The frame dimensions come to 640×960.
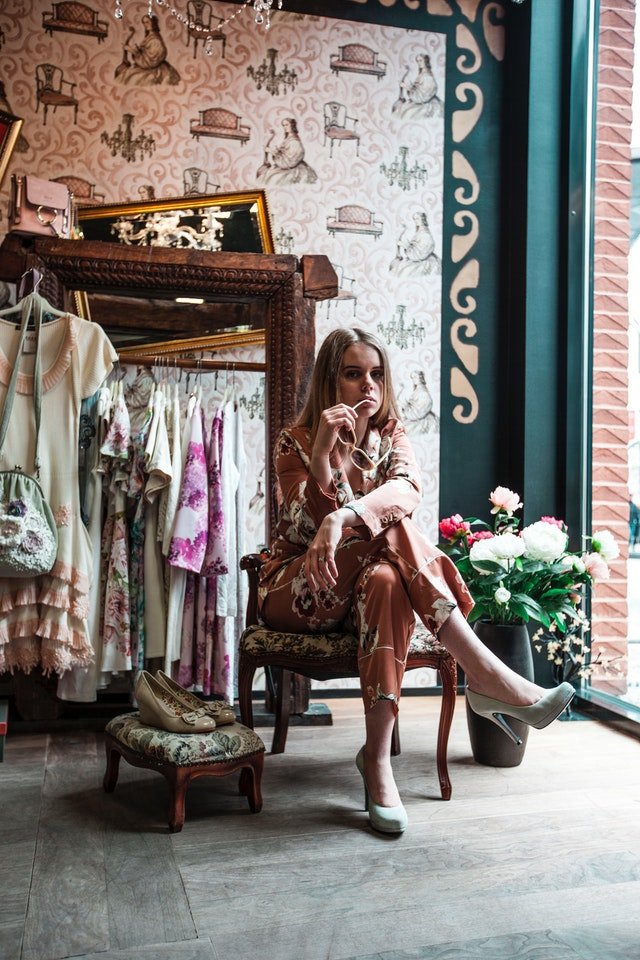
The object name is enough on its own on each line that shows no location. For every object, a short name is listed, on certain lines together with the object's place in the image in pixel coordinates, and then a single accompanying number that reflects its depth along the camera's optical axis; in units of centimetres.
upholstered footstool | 192
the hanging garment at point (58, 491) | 266
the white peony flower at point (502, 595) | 246
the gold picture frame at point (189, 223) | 314
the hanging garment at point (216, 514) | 283
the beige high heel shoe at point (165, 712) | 202
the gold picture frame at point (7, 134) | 310
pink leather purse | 277
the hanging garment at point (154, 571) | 283
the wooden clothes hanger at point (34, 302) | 273
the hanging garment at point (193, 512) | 277
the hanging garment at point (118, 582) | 280
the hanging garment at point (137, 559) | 284
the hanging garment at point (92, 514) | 281
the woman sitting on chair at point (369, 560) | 199
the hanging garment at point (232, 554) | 287
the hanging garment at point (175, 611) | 281
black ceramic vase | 246
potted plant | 246
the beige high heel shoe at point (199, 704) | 209
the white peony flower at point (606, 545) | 260
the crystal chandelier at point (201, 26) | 324
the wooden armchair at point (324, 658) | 219
